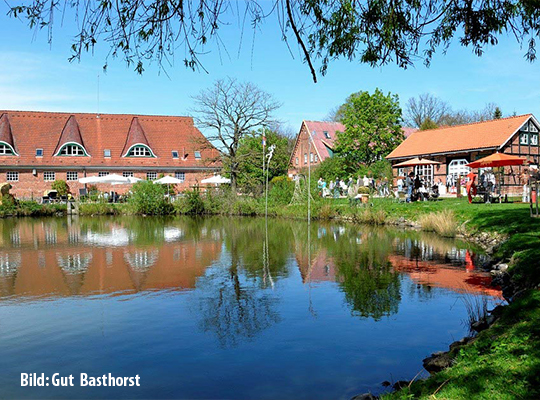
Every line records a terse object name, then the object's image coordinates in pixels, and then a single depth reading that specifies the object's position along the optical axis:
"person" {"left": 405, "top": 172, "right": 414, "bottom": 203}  27.46
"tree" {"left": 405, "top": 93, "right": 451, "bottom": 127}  69.44
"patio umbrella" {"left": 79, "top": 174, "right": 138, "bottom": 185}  41.56
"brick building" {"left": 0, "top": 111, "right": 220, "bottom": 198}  46.50
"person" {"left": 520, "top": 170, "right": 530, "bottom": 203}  25.00
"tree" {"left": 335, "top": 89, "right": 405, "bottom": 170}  48.78
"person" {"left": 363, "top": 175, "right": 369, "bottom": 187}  34.71
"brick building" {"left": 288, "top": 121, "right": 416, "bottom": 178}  59.35
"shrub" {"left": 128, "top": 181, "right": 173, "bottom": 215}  37.47
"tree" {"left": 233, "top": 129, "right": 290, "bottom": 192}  38.75
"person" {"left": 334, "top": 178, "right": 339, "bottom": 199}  39.16
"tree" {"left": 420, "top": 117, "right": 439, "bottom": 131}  48.31
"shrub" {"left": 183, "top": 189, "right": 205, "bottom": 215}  37.41
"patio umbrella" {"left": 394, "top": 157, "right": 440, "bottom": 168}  30.27
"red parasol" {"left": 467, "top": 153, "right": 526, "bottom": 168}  25.27
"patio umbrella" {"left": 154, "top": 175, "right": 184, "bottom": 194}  41.00
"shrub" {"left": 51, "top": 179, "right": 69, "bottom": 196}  45.62
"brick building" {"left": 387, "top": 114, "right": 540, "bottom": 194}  35.88
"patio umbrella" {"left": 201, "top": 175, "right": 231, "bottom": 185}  40.88
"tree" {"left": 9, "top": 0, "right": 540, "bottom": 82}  7.58
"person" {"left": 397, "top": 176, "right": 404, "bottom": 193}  30.31
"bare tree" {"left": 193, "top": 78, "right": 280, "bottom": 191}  37.88
